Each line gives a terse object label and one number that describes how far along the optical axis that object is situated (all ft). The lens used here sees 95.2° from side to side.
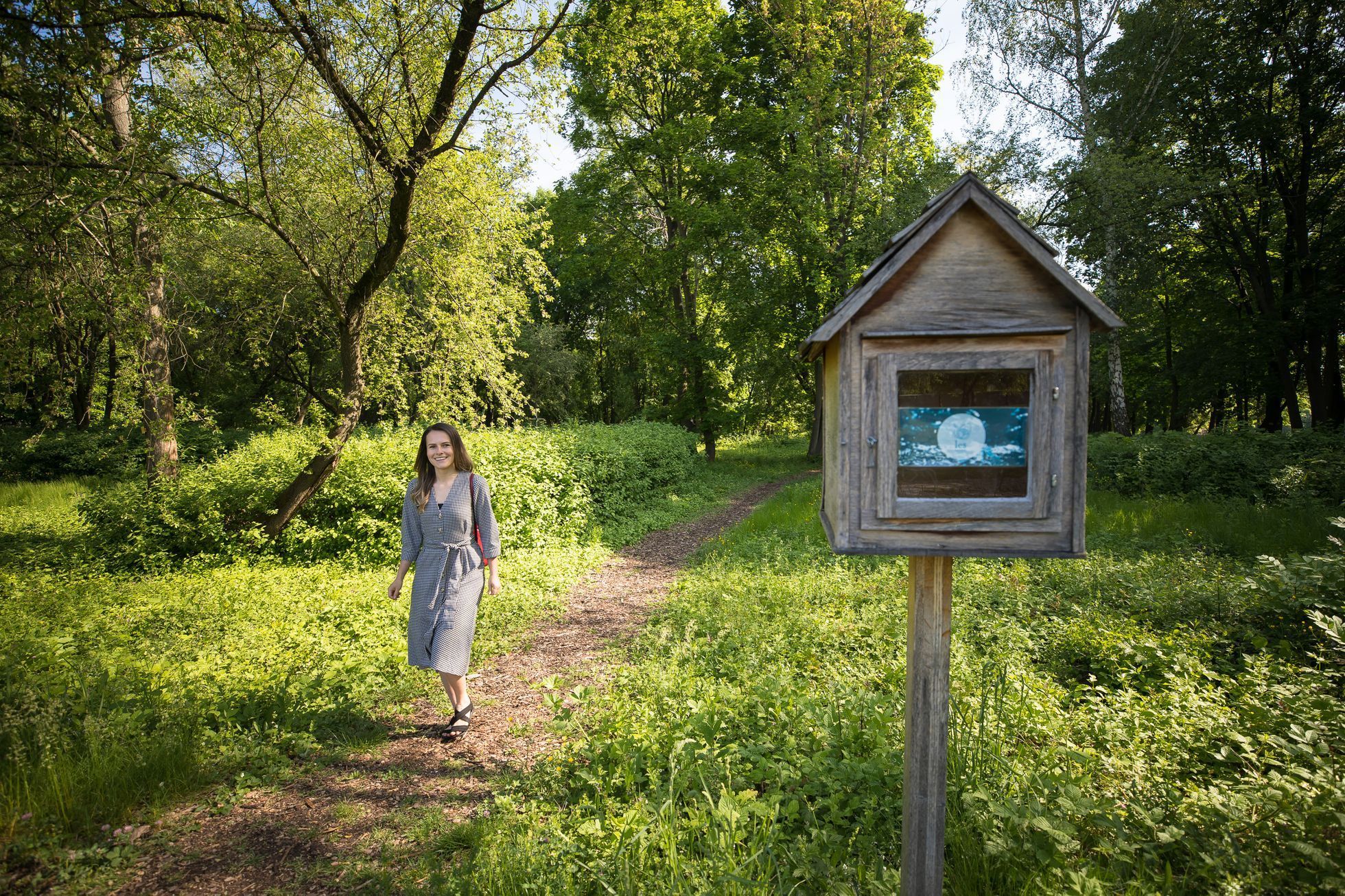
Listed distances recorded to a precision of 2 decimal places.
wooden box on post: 7.09
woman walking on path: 15.79
